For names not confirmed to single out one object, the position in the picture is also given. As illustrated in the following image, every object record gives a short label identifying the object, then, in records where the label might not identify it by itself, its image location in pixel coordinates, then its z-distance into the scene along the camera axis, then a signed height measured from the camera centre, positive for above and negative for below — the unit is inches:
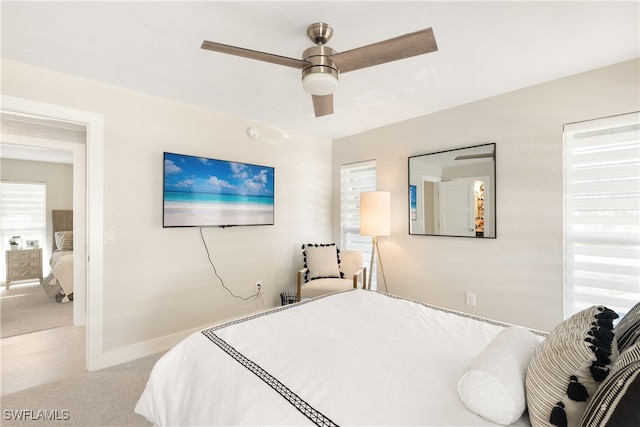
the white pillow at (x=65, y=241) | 207.9 -19.7
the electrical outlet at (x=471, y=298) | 116.3 -34.3
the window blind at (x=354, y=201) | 158.1 +7.4
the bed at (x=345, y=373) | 38.4 -26.4
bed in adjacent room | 166.7 -34.5
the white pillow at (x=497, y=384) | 36.9 -22.7
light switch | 101.2 -8.1
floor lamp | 135.3 -0.1
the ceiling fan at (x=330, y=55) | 57.4 +34.0
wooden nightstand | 199.3 -35.6
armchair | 133.4 -28.0
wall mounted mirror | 113.3 +9.0
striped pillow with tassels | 32.3 -18.8
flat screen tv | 113.2 +9.2
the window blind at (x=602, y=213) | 86.5 +0.1
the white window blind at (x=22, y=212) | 211.3 +1.8
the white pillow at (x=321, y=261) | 143.9 -23.6
